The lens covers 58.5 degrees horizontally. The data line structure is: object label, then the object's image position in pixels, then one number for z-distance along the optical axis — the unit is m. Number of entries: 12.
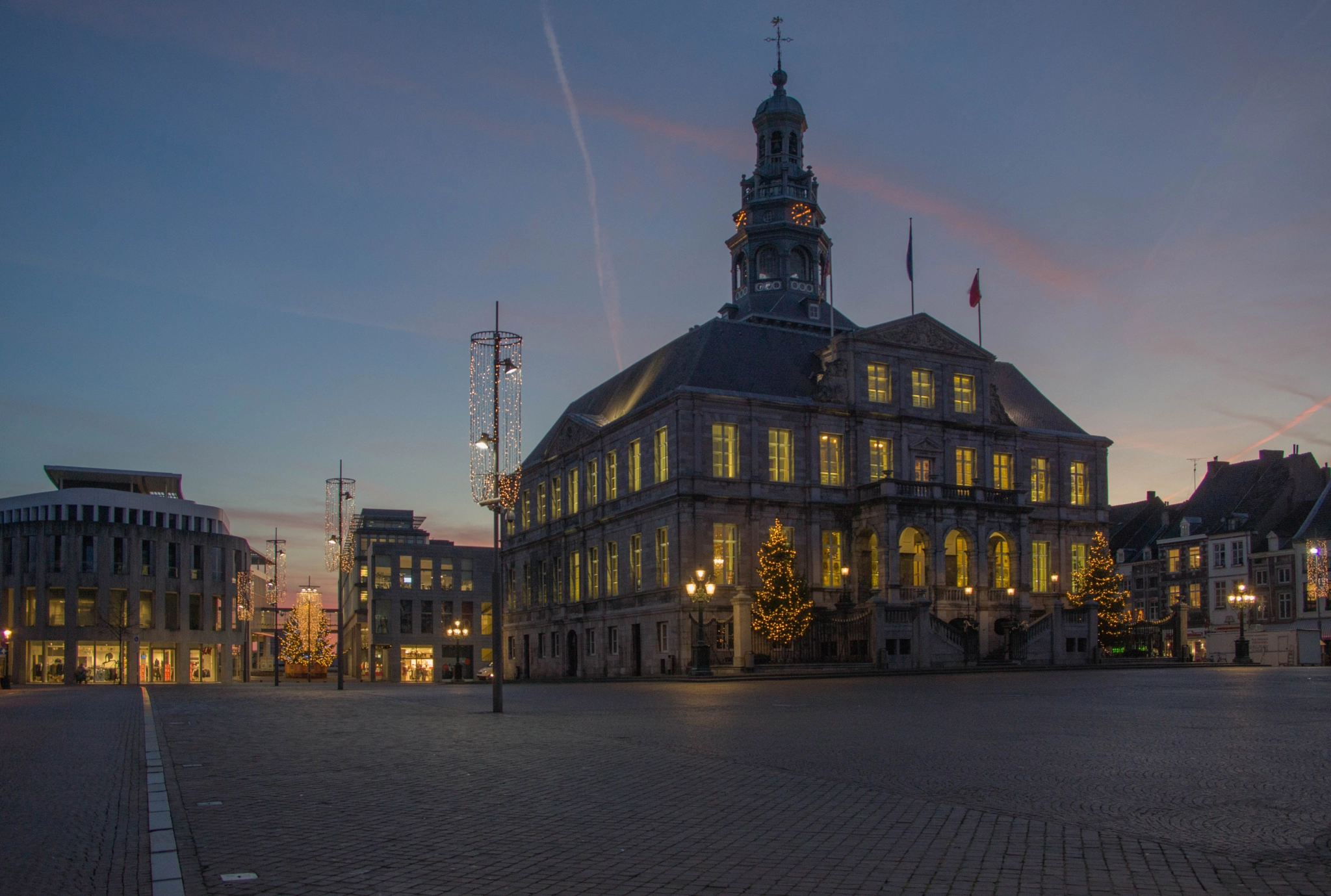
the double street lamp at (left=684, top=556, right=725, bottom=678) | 47.88
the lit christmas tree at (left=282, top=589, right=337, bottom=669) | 129.88
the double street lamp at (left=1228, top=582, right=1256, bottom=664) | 60.28
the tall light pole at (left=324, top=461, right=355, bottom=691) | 52.12
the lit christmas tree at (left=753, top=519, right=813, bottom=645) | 54.44
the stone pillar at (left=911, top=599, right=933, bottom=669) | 53.55
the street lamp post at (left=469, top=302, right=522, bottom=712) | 29.72
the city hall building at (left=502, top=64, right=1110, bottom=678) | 59.09
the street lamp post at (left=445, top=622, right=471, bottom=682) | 73.19
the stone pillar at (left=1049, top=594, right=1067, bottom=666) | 58.75
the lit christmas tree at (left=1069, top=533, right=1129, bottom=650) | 63.03
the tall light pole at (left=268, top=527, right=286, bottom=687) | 86.44
